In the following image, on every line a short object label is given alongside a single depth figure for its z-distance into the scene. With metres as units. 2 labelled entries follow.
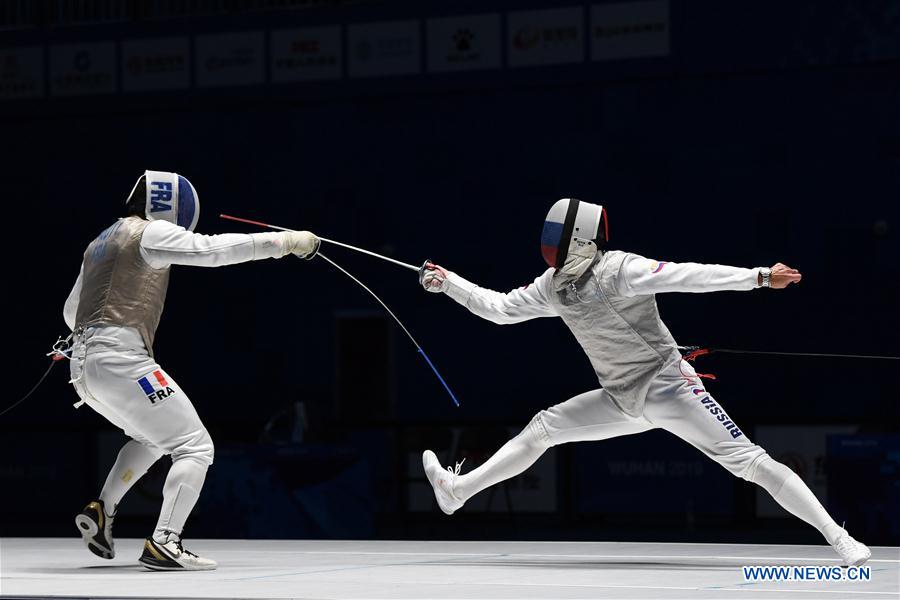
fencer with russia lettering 9.09
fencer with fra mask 9.27
